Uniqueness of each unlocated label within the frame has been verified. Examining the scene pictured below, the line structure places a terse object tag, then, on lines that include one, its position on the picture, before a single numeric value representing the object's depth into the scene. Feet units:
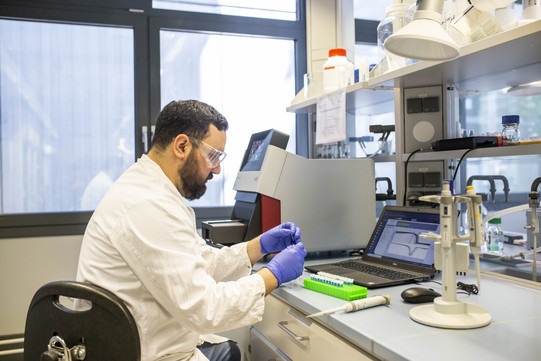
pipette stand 3.26
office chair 3.03
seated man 3.34
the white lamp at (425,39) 3.08
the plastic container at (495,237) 5.65
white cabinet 3.43
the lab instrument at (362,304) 3.54
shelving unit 3.80
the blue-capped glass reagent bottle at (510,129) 4.88
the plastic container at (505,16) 4.14
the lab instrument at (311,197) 5.45
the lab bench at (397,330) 2.77
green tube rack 3.81
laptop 4.41
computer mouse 3.70
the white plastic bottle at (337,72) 6.26
